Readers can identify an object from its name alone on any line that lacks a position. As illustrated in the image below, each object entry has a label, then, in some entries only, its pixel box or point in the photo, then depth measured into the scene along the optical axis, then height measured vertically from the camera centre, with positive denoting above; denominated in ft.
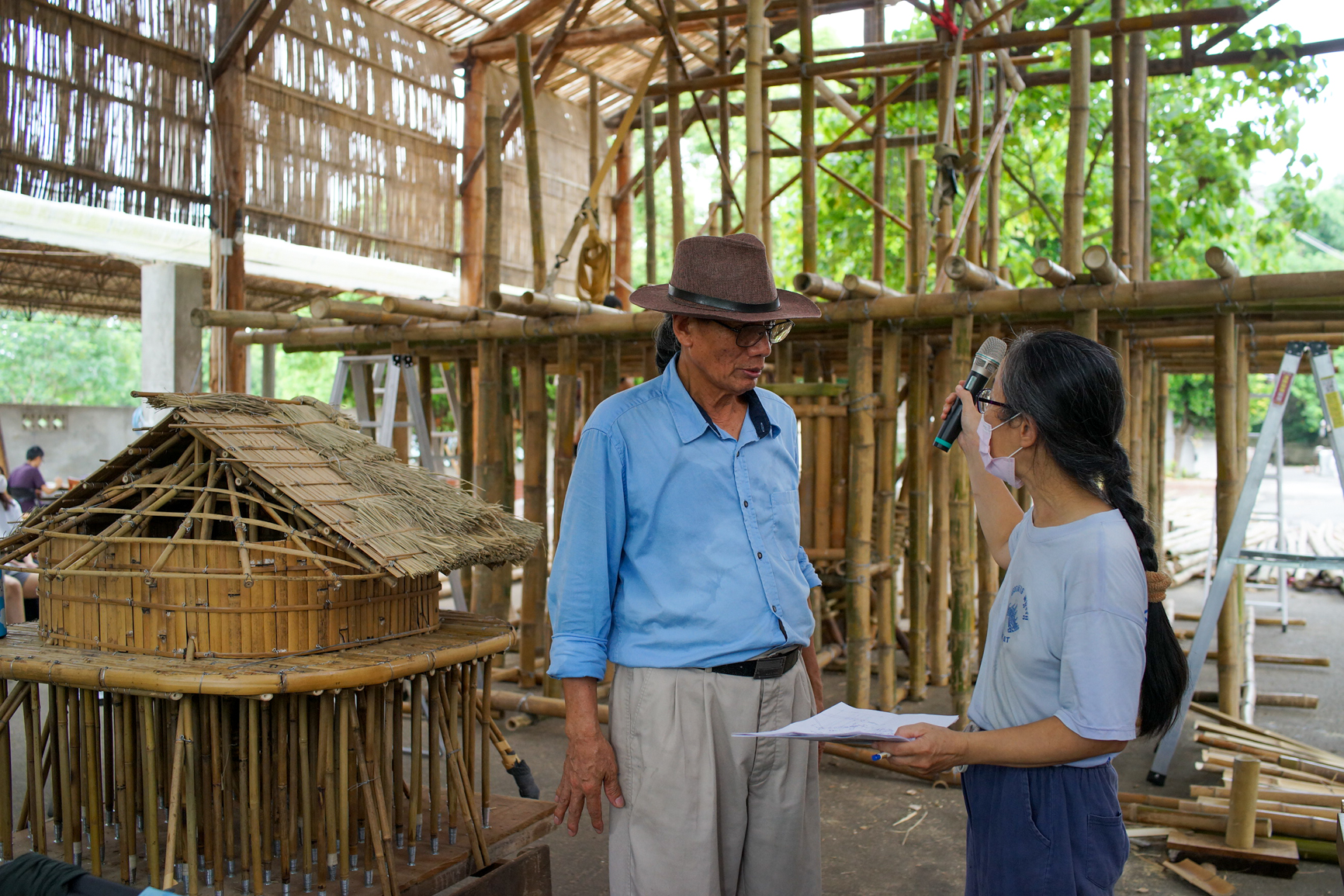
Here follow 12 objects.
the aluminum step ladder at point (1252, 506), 14.89 -0.91
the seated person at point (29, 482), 32.40 -1.17
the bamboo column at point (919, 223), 17.54 +4.37
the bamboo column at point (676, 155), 22.70 +6.70
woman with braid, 5.57 -1.16
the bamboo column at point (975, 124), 21.20 +6.77
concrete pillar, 30.35 +3.72
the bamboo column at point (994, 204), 22.25 +5.63
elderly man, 6.74 -1.20
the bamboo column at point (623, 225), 39.93 +9.11
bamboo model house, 8.80 -1.90
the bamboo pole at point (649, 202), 26.58 +6.58
